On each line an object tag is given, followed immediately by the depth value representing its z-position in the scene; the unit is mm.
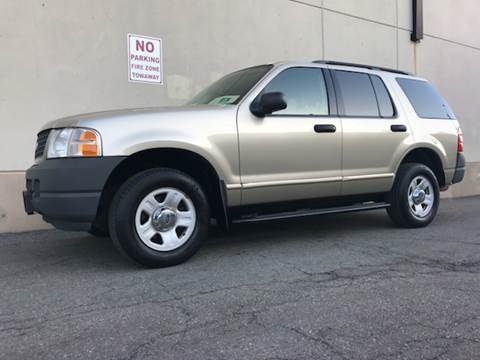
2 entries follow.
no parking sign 6840
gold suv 3742
